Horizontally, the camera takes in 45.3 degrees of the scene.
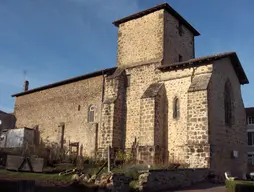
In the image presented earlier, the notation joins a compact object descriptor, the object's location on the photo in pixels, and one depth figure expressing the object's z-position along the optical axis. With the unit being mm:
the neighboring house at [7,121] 30094
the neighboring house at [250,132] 32994
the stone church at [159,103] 15938
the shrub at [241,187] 10609
